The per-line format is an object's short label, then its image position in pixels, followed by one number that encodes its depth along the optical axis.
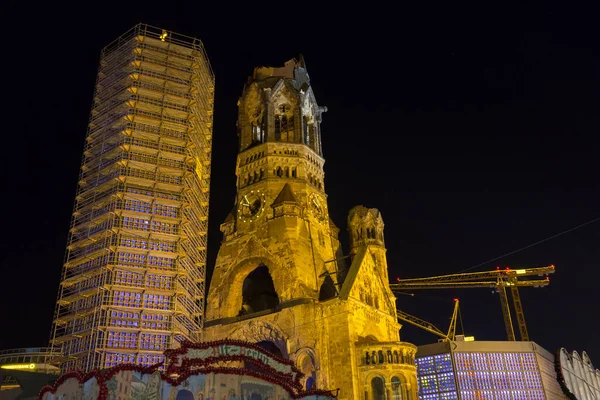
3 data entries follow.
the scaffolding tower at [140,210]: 40.69
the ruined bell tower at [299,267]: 43.50
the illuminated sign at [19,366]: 42.00
